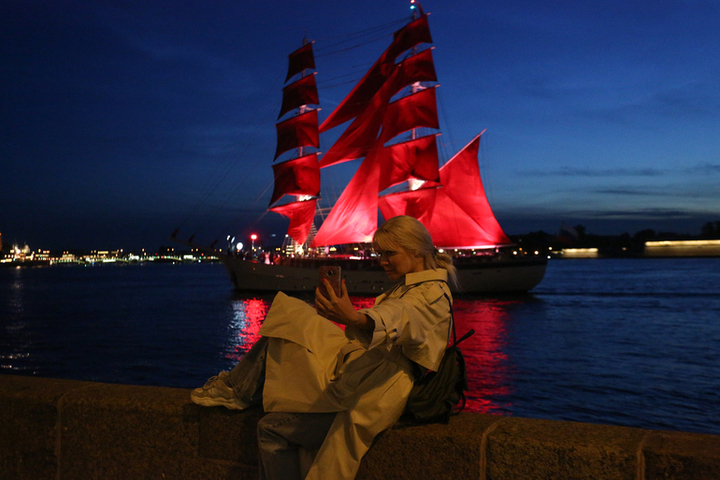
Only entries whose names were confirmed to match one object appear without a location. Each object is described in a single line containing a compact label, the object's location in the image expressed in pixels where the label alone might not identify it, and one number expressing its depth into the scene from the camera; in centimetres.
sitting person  229
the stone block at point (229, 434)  269
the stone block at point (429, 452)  233
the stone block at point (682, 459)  201
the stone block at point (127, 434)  280
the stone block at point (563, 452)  213
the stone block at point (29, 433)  298
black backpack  242
